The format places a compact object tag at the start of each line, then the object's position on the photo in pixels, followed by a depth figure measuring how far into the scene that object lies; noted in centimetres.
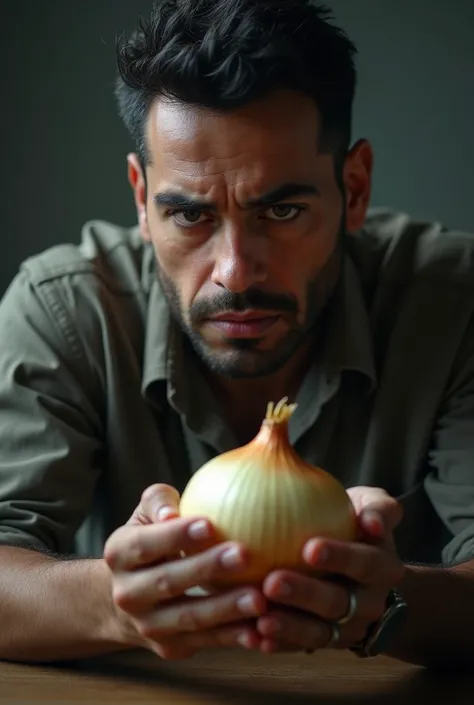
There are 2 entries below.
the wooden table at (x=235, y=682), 124
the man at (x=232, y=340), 132
